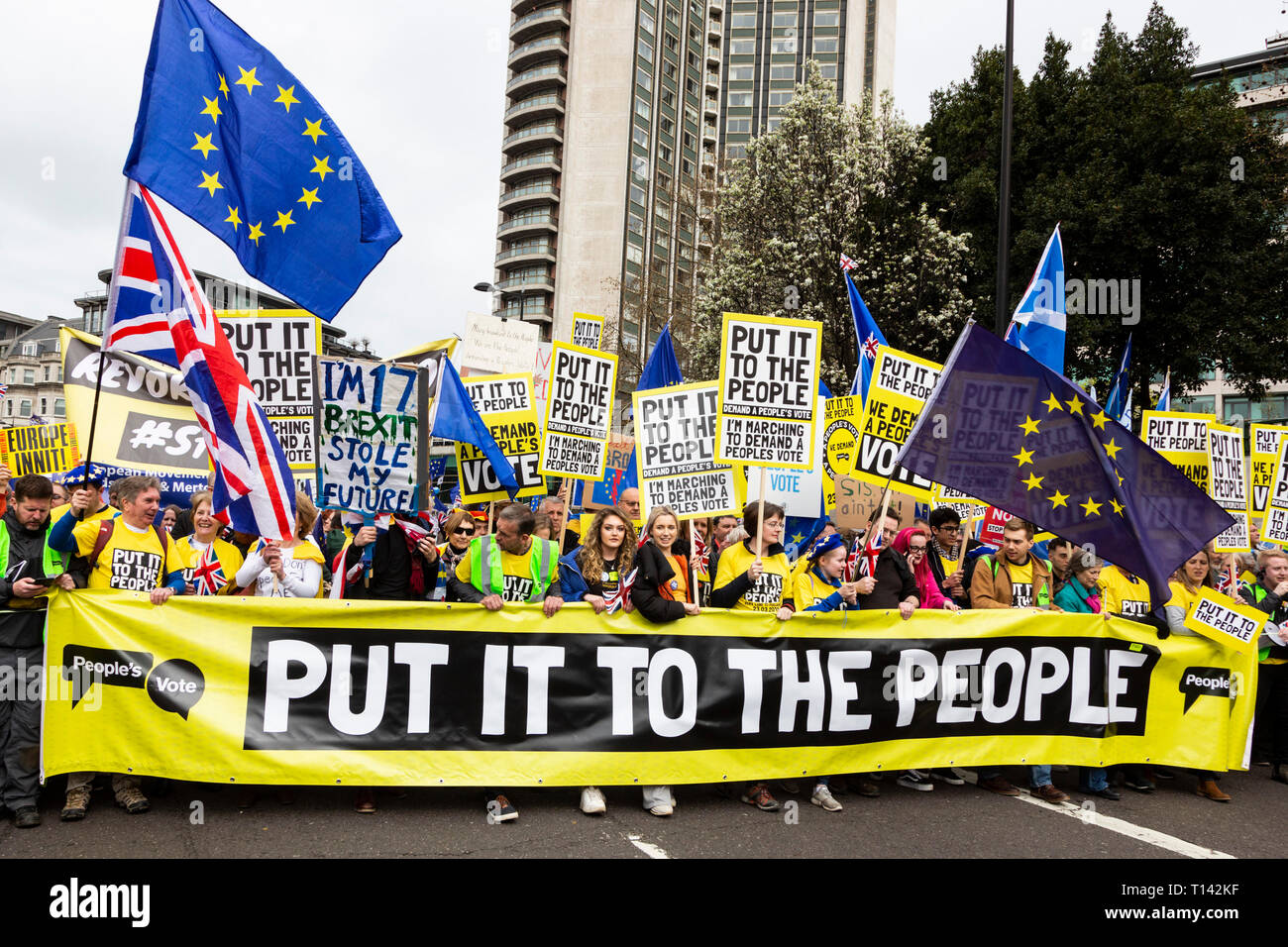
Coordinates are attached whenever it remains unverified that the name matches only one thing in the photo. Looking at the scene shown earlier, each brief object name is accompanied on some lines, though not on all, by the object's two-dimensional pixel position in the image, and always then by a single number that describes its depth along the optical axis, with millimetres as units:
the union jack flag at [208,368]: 5160
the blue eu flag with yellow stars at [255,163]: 5258
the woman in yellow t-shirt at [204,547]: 6266
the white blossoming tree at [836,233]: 20297
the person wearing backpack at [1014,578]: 6867
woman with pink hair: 7016
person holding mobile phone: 4883
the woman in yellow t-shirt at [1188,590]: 6688
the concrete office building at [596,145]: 68375
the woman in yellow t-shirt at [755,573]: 6166
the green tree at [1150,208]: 18891
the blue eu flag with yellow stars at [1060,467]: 6230
